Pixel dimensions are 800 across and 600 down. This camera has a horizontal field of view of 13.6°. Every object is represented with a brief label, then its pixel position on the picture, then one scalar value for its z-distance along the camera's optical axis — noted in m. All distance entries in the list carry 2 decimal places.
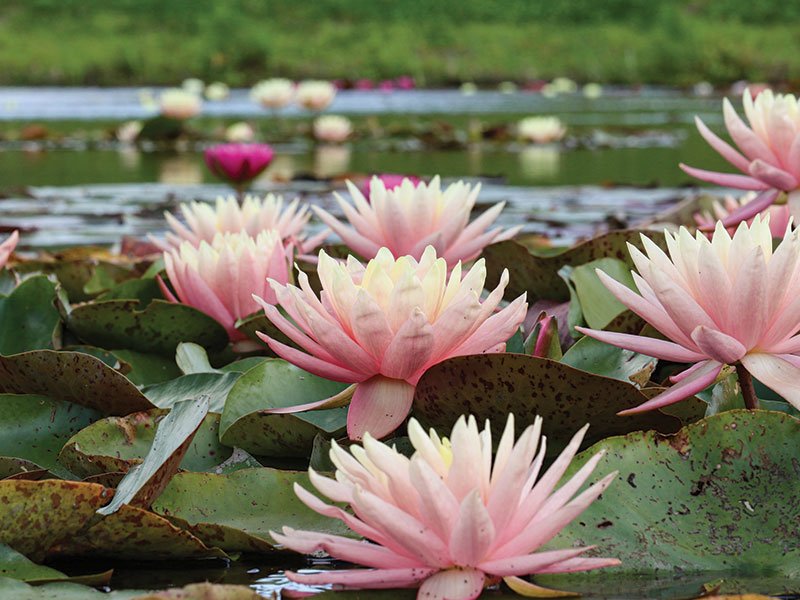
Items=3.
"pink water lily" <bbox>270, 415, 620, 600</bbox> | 1.56
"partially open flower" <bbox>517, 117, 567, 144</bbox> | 8.78
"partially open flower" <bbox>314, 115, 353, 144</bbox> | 9.00
